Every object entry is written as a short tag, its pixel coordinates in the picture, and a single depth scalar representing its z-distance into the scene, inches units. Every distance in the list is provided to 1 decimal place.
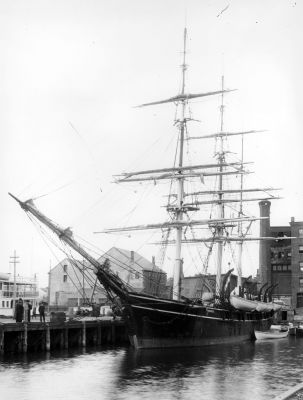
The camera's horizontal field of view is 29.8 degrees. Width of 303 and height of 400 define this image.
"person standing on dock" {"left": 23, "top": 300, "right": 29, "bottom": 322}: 1230.3
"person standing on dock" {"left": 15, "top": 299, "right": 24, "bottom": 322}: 1156.5
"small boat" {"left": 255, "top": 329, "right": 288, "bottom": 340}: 1765.5
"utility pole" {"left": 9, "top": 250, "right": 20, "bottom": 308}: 2552.7
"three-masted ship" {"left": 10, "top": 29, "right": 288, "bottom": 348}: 1198.9
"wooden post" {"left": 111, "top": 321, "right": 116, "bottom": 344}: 1427.0
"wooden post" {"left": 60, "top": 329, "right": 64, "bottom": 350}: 1230.4
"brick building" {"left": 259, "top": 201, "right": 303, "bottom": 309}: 2824.8
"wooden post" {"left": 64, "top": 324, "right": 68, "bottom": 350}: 1234.3
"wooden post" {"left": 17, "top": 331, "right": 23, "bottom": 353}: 1103.0
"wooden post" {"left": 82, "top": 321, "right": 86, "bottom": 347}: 1294.3
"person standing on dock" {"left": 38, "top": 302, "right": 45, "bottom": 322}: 1265.1
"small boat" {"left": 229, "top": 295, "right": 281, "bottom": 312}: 1560.0
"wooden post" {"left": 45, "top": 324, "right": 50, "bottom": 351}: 1162.6
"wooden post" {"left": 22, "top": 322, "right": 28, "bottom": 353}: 1098.1
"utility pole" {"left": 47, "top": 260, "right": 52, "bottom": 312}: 2630.4
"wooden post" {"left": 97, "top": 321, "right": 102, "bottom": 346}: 1363.2
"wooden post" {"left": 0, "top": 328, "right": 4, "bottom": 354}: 1031.9
